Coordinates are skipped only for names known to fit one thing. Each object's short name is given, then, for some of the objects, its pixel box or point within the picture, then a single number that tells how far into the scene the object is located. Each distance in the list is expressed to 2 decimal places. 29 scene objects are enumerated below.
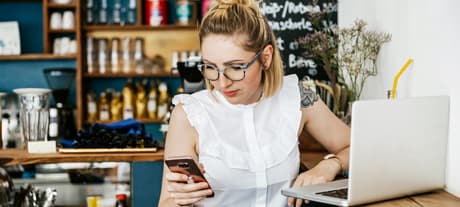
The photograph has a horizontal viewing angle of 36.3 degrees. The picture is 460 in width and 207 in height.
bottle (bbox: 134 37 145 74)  5.96
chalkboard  3.92
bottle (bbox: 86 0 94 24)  5.86
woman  2.26
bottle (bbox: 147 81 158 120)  5.97
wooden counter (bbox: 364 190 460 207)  1.93
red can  5.91
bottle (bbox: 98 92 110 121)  5.95
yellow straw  2.48
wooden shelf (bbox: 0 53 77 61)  5.79
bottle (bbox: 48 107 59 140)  3.46
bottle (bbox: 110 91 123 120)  5.98
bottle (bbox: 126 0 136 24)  5.96
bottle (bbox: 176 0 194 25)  5.96
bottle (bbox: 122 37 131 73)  5.98
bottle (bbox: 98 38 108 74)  5.93
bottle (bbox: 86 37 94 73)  5.90
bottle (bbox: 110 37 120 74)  5.98
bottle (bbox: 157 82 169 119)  5.99
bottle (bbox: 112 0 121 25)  5.94
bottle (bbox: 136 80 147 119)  5.99
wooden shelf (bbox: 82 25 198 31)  5.88
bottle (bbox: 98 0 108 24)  5.91
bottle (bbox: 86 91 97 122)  5.92
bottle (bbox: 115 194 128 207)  3.20
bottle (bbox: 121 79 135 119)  5.95
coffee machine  5.75
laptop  1.83
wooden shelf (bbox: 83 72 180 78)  5.90
